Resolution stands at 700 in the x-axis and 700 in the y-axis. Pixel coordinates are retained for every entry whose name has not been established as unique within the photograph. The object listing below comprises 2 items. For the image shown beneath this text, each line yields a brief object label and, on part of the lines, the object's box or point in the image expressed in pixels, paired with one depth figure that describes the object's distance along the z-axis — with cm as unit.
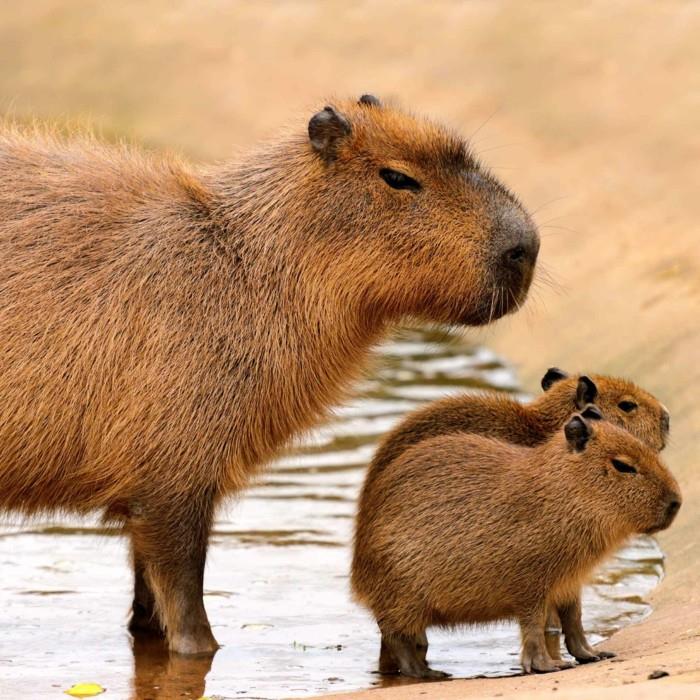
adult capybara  1276
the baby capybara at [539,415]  1351
